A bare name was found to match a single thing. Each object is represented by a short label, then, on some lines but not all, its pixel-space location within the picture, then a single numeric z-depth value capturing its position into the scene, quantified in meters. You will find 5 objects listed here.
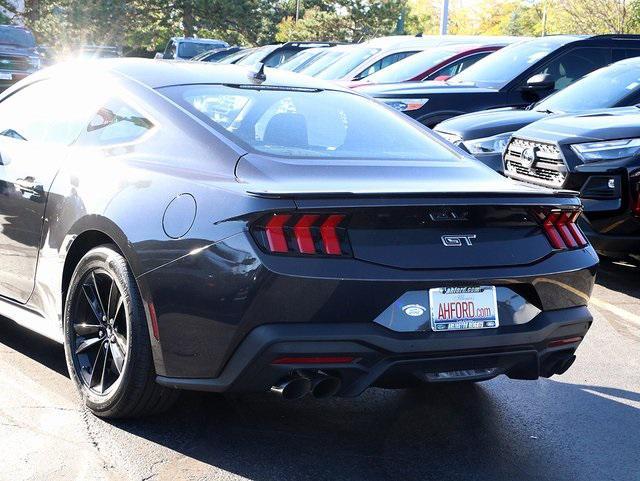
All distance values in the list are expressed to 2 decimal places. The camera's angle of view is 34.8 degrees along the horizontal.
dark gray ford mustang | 3.58
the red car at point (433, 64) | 13.84
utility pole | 30.20
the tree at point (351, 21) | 63.28
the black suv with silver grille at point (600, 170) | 7.15
